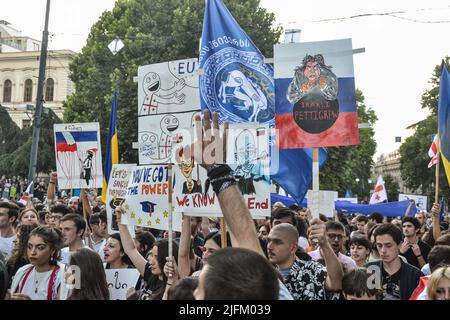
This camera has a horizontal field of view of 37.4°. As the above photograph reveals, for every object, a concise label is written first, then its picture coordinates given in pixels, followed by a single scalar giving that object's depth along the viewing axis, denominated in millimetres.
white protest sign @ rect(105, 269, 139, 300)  5203
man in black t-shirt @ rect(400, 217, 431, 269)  7430
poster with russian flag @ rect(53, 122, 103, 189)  9688
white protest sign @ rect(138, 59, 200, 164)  6297
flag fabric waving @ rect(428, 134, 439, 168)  13769
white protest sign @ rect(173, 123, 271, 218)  5676
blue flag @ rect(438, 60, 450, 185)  9719
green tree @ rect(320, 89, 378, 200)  28562
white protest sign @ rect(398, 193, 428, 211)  19844
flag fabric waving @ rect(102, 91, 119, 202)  11312
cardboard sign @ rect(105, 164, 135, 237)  8016
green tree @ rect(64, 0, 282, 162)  25359
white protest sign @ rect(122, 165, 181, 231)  6230
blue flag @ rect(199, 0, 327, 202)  7035
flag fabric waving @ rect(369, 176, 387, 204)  20750
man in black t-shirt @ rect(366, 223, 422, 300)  5309
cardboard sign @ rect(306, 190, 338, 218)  6867
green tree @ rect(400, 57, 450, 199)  48391
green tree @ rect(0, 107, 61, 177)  35094
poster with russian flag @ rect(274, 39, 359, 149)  5418
